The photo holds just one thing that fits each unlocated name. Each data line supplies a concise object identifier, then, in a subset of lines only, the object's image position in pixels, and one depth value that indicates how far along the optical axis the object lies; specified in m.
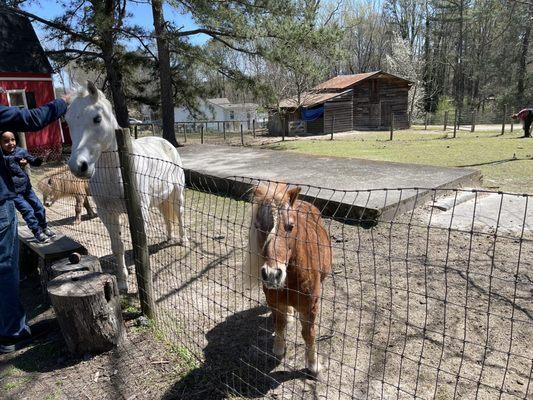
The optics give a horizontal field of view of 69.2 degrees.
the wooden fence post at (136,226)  3.42
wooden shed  28.58
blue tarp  28.53
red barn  14.73
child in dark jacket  4.52
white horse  3.52
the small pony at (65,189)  7.01
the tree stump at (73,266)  3.53
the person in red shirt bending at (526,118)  16.55
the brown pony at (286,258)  2.26
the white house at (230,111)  53.75
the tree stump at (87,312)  3.05
